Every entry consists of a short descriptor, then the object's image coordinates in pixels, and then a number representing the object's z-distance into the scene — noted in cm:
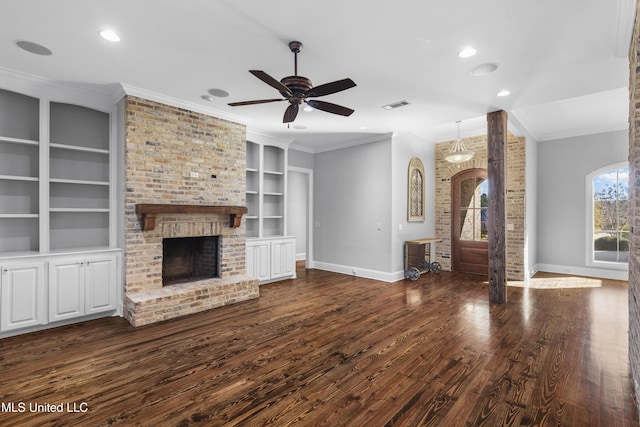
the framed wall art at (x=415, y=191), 661
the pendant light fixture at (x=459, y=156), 568
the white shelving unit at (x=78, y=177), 396
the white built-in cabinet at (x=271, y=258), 568
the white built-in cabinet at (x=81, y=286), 362
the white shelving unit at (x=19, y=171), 364
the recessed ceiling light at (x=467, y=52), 291
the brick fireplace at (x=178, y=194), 401
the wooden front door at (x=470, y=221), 685
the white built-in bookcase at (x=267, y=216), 582
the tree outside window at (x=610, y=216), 622
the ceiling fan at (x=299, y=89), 261
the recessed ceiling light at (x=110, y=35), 270
